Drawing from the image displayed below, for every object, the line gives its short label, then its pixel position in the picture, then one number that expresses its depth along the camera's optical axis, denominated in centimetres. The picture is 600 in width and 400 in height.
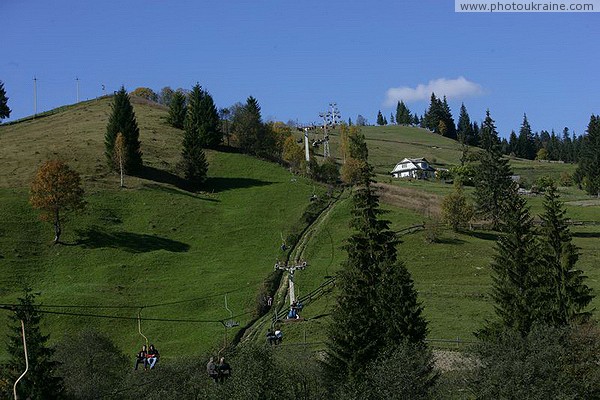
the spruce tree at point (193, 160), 12356
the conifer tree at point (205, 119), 14475
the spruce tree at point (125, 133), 12281
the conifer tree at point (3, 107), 18000
